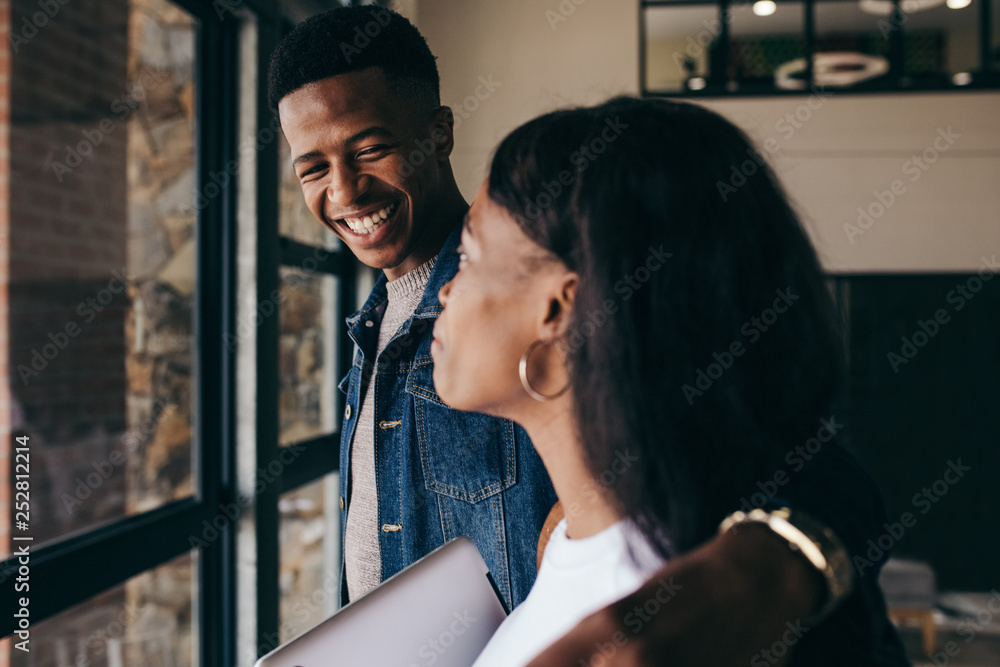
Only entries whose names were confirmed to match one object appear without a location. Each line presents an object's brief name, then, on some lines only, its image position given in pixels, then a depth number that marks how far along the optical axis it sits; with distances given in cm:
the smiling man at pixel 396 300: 115
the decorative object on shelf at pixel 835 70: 503
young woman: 59
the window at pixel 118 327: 170
